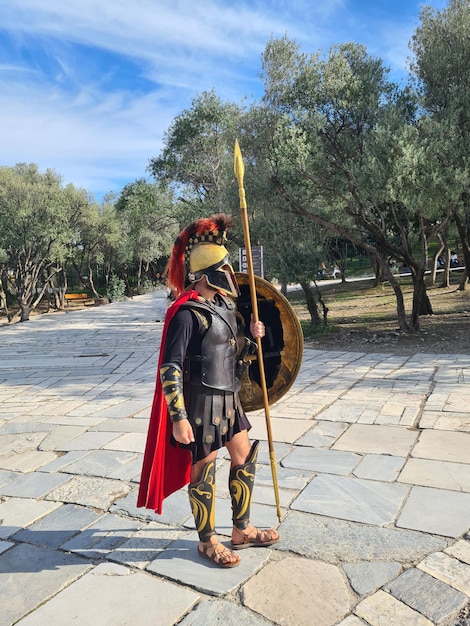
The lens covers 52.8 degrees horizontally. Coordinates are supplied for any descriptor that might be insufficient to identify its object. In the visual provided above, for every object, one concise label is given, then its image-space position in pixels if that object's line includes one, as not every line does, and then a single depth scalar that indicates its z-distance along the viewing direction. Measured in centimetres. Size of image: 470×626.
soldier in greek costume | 235
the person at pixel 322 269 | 1158
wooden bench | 3350
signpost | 848
